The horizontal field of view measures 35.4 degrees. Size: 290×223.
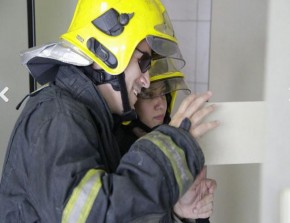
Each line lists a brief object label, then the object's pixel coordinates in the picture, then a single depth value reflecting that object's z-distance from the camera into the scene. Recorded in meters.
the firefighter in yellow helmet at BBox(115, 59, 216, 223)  1.41
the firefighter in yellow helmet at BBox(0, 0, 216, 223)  0.80
